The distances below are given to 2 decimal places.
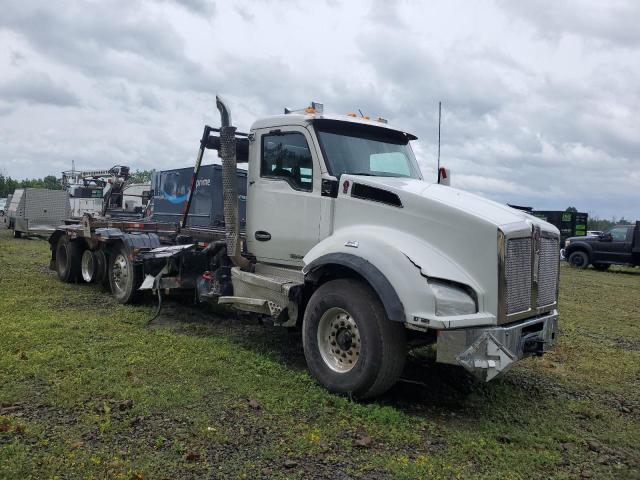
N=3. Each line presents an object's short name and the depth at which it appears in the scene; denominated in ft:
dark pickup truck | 66.95
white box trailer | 77.66
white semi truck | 15.96
